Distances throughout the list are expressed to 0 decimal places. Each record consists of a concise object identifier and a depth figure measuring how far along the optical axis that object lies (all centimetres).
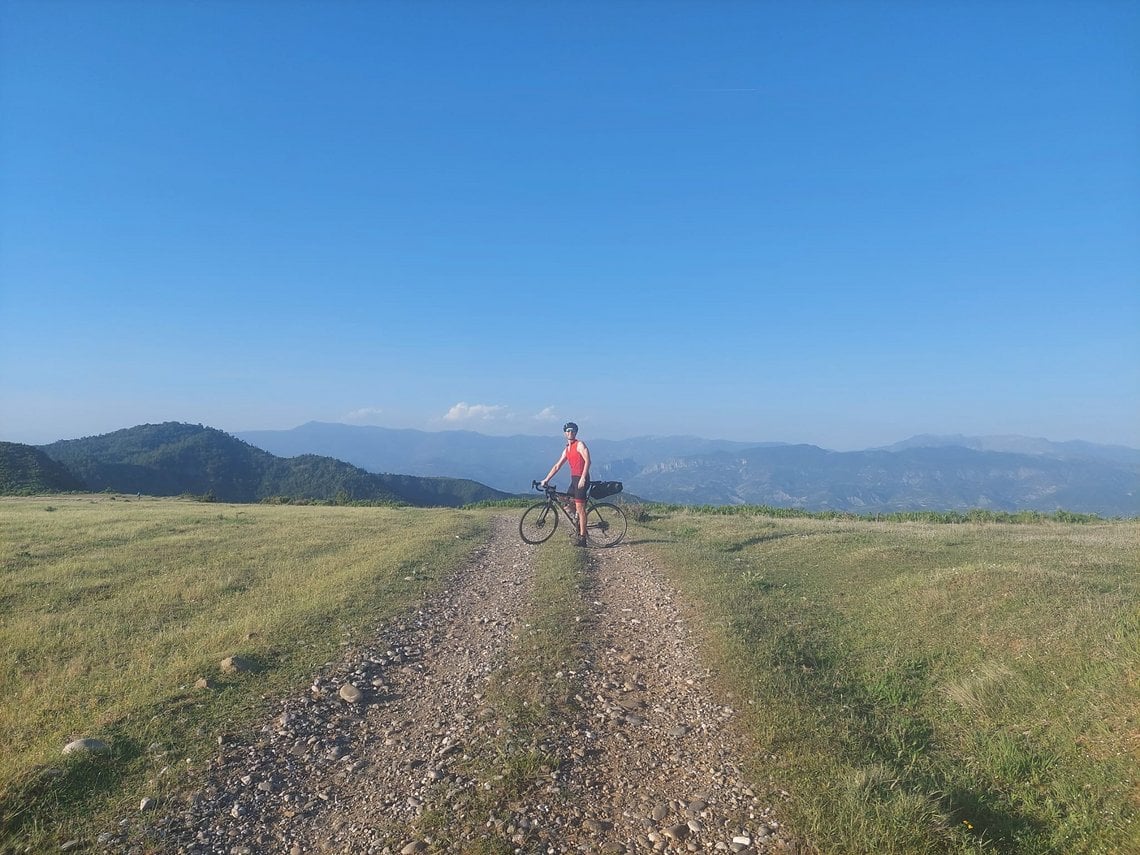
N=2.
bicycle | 1872
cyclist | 1762
